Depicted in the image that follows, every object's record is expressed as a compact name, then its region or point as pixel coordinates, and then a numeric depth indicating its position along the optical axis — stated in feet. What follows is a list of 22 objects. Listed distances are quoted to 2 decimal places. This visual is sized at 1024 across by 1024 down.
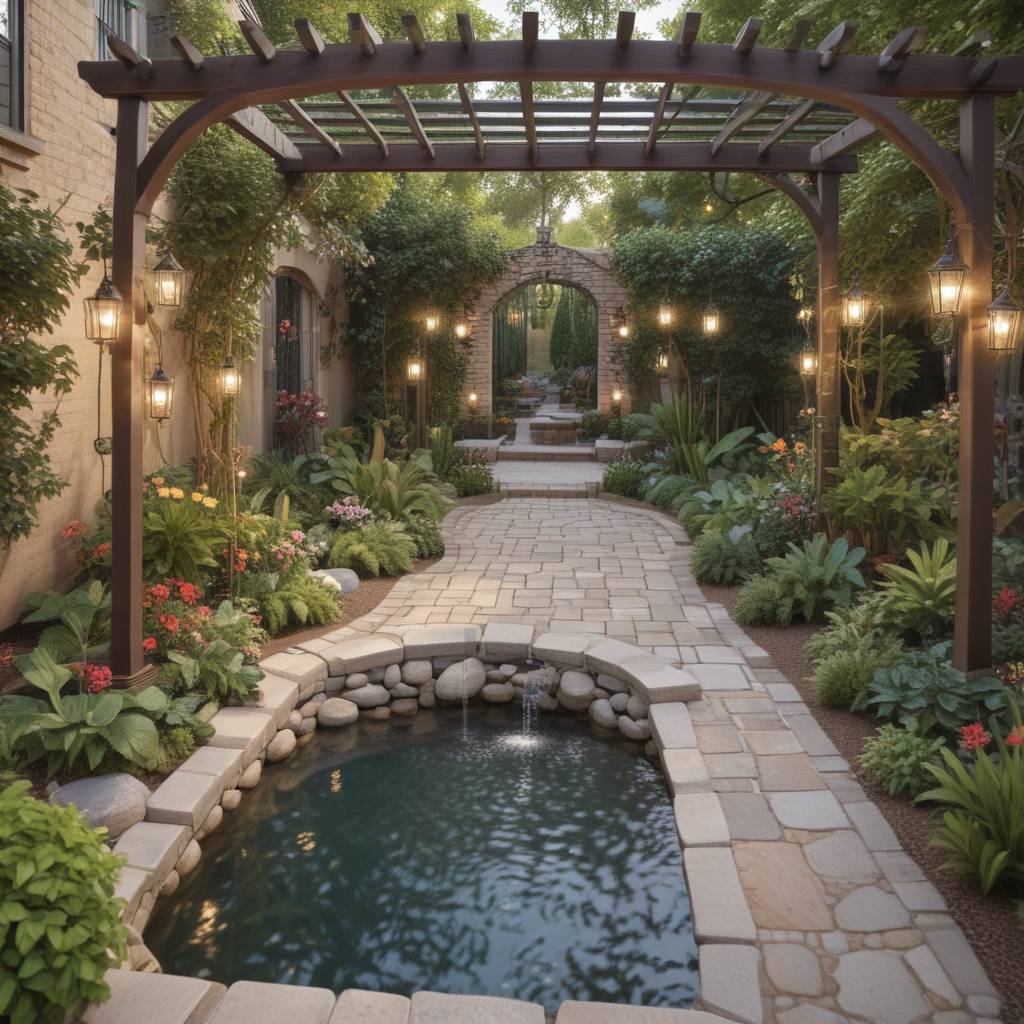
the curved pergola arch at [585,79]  15.65
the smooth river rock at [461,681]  19.94
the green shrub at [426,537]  29.94
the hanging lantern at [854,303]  24.80
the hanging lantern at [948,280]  15.43
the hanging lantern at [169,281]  18.11
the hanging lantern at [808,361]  29.76
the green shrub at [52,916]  8.41
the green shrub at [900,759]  13.64
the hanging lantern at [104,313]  15.39
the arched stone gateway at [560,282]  52.80
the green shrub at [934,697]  14.46
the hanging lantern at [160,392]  19.79
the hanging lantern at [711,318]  36.86
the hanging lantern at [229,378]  23.81
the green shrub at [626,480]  41.86
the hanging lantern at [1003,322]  15.30
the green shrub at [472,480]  41.75
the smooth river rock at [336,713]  18.83
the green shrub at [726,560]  26.23
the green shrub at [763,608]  22.31
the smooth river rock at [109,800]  12.73
